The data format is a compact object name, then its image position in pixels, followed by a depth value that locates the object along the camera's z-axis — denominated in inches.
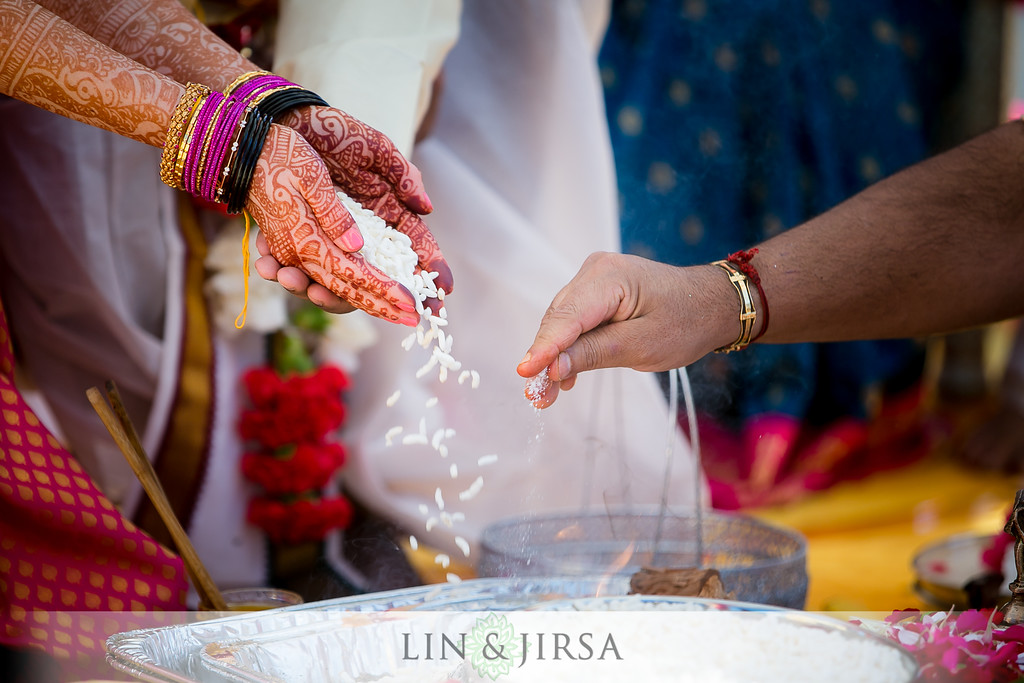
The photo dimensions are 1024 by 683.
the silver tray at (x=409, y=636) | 34.0
